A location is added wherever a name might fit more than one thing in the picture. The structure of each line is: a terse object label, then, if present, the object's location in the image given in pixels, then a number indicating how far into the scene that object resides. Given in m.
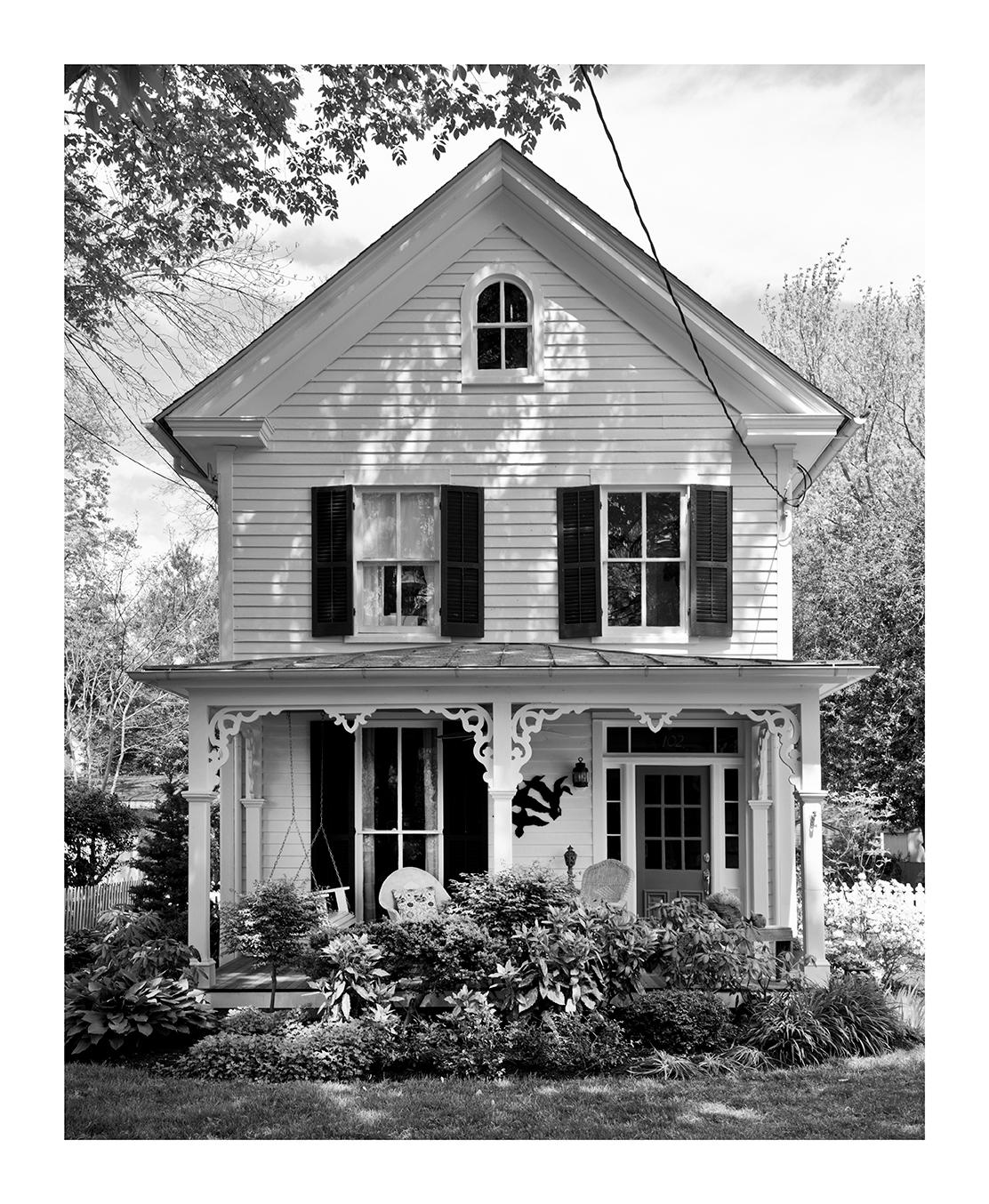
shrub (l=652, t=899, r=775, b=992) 9.35
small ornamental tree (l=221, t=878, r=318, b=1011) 9.39
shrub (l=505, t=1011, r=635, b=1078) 8.59
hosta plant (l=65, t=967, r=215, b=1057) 9.01
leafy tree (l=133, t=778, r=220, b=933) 14.48
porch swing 9.74
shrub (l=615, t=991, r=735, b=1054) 8.95
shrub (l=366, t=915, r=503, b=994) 9.20
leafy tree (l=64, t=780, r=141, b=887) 17.17
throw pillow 9.76
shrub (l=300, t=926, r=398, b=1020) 9.21
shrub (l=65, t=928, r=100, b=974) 11.87
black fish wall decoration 12.01
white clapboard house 11.78
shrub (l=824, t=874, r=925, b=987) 10.86
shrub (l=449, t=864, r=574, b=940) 9.39
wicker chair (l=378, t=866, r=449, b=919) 10.20
